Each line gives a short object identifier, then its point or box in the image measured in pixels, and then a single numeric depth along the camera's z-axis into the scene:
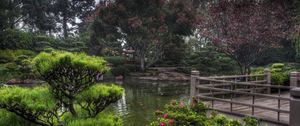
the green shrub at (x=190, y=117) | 5.98
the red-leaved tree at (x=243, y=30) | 13.09
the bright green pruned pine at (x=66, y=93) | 3.81
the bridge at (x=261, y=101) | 5.34
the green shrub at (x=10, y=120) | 3.97
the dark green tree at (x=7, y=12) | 25.17
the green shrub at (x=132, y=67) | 25.05
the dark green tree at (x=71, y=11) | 39.29
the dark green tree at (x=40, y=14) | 35.34
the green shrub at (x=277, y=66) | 19.37
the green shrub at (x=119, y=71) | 22.90
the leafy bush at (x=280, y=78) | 12.35
